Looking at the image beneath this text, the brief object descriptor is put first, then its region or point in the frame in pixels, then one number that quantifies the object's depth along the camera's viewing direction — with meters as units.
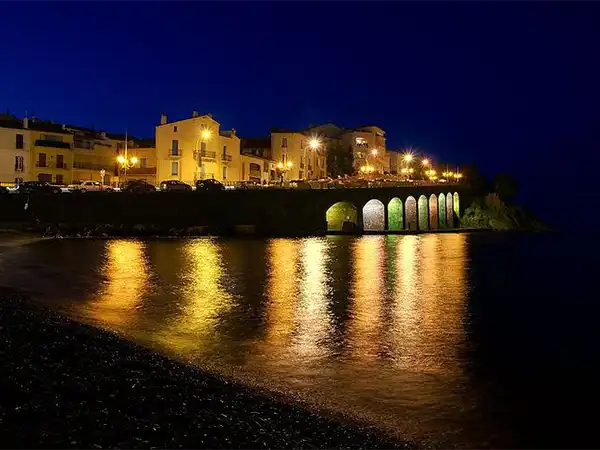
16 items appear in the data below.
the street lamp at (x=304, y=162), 106.80
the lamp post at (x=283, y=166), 103.75
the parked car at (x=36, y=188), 62.41
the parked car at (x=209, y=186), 69.01
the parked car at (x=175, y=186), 69.12
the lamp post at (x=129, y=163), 84.66
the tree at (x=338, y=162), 116.31
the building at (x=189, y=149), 83.12
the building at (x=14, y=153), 76.75
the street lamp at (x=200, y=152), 82.94
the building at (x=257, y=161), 95.12
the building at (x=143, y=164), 89.19
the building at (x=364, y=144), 120.12
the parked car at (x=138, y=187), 65.99
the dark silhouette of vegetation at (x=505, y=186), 120.50
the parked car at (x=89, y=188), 67.12
